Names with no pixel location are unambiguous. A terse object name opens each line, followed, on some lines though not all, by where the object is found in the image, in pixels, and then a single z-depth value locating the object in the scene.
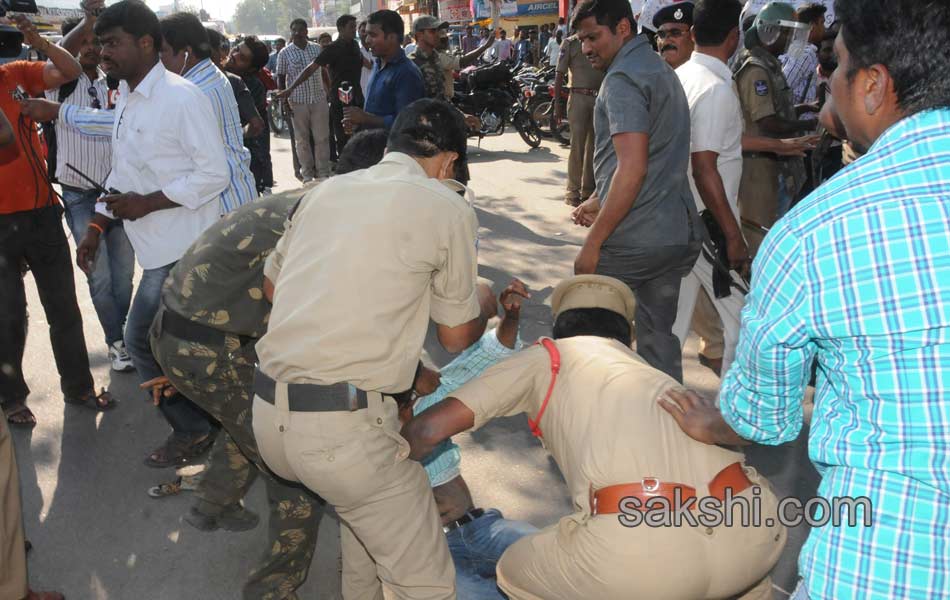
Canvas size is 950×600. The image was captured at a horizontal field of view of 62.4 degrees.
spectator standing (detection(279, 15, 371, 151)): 8.56
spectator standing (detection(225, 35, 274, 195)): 7.87
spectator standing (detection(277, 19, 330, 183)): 9.16
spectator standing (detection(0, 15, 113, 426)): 3.76
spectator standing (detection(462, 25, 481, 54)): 24.58
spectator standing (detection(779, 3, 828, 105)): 5.88
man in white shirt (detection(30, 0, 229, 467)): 3.26
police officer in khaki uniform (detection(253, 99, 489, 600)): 1.87
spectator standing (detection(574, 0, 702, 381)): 2.90
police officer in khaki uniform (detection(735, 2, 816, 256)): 4.26
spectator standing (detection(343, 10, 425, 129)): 5.50
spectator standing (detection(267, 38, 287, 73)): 17.58
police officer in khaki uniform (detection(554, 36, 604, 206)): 7.86
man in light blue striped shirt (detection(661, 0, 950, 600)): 1.10
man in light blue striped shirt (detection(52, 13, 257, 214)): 3.65
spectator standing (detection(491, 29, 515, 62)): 20.47
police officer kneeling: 1.75
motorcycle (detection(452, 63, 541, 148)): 12.41
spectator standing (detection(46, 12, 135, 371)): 4.19
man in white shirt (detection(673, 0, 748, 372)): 3.37
